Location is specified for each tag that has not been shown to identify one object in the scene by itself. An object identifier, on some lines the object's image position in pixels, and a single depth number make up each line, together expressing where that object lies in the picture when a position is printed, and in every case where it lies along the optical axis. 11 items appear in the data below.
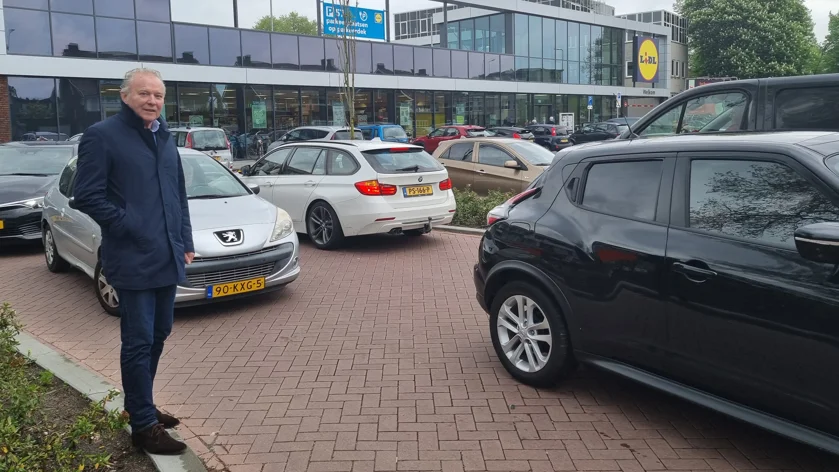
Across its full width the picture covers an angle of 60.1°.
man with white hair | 3.63
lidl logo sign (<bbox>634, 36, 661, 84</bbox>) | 54.38
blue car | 24.92
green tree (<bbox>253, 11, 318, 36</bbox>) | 91.19
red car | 27.66
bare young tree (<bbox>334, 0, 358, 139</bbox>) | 18.38
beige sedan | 13.12
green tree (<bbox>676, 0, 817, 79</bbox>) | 60.91
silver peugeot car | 6.71
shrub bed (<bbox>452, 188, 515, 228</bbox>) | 12.25
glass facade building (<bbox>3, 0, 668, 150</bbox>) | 24.03
